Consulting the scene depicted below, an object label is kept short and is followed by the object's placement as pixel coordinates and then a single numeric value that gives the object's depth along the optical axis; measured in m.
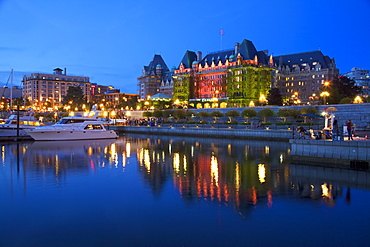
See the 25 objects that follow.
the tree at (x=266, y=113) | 54.64
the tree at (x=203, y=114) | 66.12
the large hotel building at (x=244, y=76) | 98.75
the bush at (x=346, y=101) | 54.25
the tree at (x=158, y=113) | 73.81
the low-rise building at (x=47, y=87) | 171.50
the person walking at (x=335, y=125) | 29.32
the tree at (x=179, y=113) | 68.56
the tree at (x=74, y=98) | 129.12
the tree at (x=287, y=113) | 51.16
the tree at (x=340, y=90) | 63.09
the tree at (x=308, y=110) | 50.28
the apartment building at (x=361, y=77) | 170.62
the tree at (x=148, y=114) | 77.38
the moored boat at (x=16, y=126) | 42.41
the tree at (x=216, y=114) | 64.91
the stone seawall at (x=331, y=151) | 19.22
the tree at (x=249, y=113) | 58.08
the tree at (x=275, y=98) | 79.00
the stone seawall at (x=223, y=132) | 39.94
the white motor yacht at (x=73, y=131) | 40.59
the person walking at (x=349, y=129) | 22.23
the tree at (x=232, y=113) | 60.28
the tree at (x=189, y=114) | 68.69
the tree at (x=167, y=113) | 72.62
